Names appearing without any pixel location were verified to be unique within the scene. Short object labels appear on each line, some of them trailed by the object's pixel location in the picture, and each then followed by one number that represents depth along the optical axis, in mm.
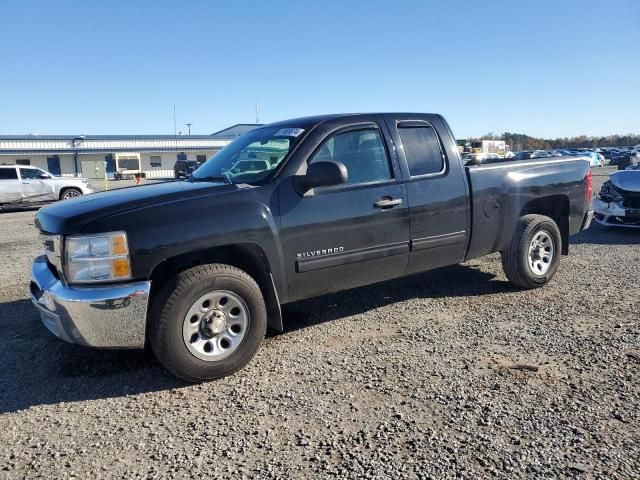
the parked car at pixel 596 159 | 45400
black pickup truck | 3355
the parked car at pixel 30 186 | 16766
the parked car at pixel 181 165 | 33238
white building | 51125
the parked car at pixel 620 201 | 8828
